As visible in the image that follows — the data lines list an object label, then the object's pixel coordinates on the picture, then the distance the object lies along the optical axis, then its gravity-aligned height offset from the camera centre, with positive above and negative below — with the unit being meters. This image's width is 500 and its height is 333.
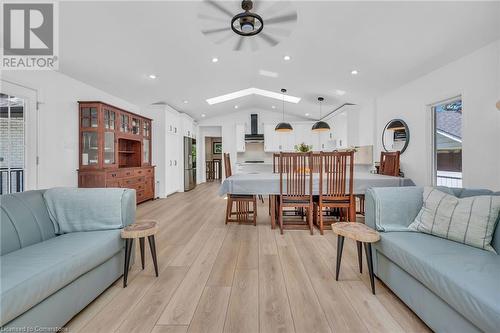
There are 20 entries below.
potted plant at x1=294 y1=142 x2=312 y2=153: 4.32 +0.31
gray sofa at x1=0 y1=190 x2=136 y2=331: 1.08 -0.56
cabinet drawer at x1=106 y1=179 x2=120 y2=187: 3.98 -0.33
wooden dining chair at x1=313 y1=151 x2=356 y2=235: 3.02 -0.31
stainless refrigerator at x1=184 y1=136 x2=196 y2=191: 6.98 +0.00
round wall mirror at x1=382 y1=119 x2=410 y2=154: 3.95 +0.55
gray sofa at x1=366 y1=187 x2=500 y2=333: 1.01 -0.56
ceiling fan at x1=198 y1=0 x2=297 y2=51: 2.24 +1.66
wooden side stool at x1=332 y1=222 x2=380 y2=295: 1.66 -0.53
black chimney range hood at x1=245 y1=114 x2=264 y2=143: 7.92 +1.06
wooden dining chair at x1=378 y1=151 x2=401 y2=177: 3.41 +0.02
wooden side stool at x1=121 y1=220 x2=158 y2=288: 1.74 -0.54
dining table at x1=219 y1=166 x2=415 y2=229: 3.16 -0.27
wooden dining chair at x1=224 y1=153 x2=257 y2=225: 3.46 -0.74
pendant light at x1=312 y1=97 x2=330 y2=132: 4.82 +0.83
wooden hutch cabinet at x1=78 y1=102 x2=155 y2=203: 3.91 +0.32
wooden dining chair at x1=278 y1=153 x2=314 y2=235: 3.06 -0.33
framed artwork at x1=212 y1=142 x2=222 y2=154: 10.52 +0.81
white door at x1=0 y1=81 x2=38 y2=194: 2.79 +0.34
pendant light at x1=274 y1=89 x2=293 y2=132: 5.26 +0.89
